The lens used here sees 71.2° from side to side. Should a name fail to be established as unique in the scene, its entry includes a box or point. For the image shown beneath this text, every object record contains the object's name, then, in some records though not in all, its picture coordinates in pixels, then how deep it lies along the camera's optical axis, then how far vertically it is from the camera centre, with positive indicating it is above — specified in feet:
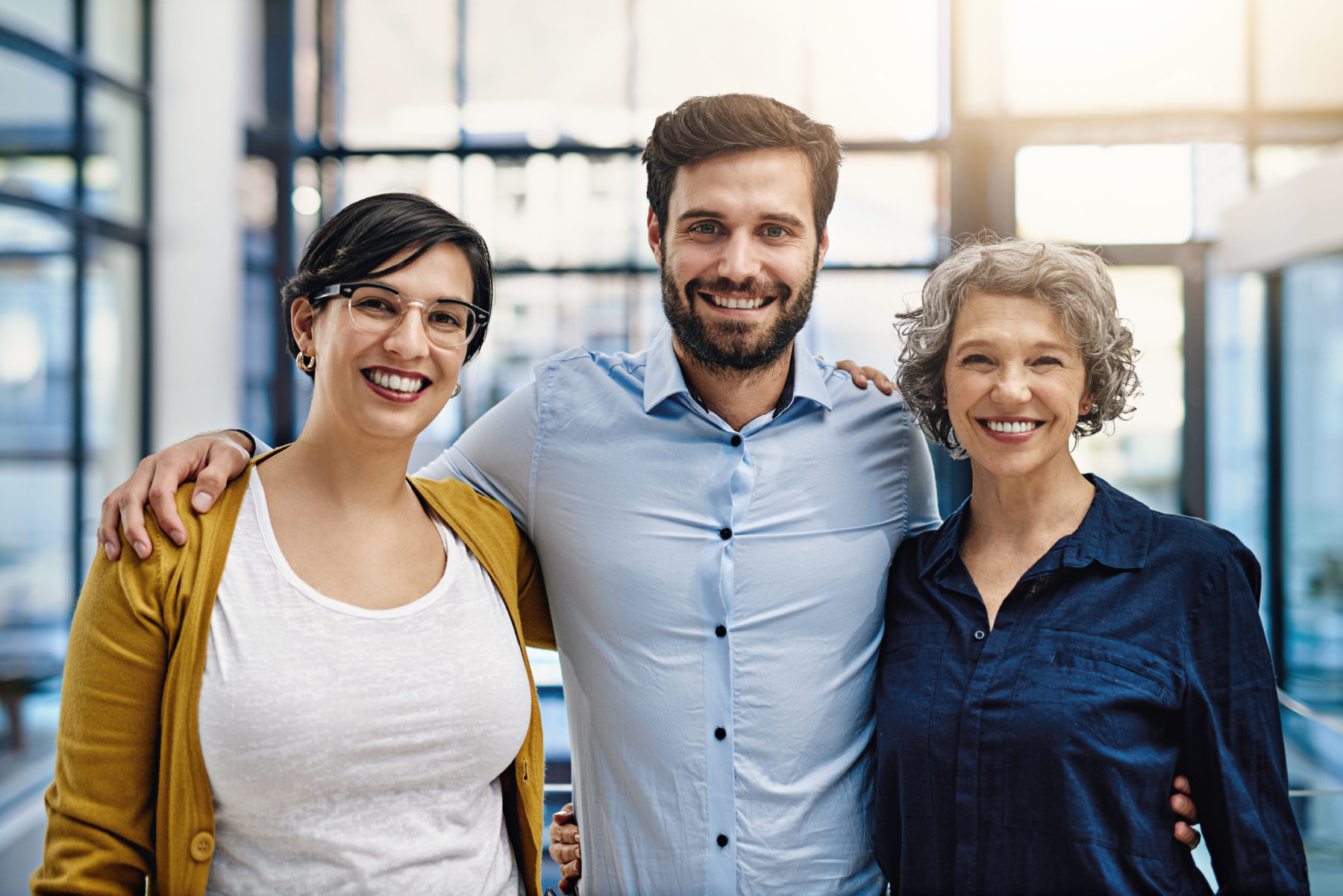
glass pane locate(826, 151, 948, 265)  17.25 +4.17
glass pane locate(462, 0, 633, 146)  18.11 +7.08
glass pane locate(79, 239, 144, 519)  17.10 +1.33
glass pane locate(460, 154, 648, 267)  17.76 +4.31
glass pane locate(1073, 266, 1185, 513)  17.74 +0.13
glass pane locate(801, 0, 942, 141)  17.70 +7.00
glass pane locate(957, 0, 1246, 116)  17.39 +7.10
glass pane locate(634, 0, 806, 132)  17.98 +7.52
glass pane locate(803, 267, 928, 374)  17.25 +2.28
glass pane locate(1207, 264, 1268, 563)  17.84 +0.59
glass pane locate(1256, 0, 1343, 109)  17.47 +7.03
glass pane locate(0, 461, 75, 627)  14.79 -1.75
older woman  4.19 -1.04
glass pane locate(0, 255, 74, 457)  14.64 +1.36
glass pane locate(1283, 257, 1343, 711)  16.88 -0.83
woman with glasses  3.67 -0.93
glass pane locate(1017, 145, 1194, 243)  17.33 +4.49
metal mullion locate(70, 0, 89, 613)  16.29 +2.37
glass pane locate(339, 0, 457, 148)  18.20 +7.09
